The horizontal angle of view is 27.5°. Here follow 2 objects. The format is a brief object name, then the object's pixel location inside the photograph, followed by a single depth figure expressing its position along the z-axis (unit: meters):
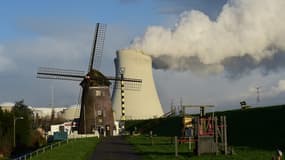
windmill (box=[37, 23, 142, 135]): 98.38
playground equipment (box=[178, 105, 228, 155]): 37.50
